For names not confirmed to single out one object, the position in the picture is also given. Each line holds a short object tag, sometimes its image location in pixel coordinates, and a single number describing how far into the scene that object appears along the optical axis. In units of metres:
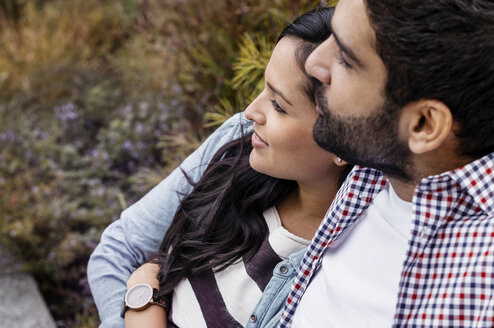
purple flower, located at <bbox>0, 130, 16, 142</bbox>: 3.96
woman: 1.68
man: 1.25
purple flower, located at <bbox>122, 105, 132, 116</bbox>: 4.11
